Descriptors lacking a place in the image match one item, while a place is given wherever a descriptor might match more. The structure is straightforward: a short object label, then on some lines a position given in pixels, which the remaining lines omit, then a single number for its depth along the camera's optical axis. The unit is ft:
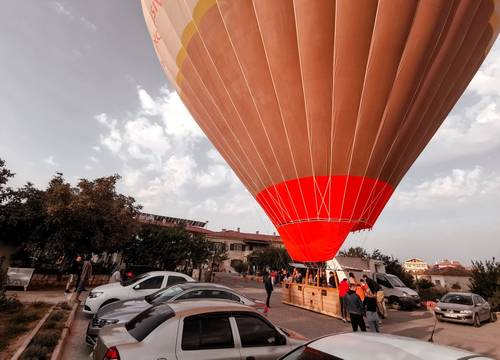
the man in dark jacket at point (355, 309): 31.94
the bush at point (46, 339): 21.63
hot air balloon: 31.94
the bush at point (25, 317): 28.98
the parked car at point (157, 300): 22.34
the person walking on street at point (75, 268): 58.66
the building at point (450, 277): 152.35
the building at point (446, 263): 286.50
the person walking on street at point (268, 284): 51.49
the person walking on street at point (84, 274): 41.78
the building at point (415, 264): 337.84
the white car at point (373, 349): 8.63
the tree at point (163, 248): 91.40
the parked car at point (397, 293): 63.16
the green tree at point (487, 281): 66.28
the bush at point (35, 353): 18.66
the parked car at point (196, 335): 12.94
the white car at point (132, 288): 32.30
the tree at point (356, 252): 140.77
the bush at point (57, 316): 30.47
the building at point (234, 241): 194.02
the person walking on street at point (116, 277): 49.24
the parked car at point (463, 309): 47.62
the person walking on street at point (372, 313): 31.12
